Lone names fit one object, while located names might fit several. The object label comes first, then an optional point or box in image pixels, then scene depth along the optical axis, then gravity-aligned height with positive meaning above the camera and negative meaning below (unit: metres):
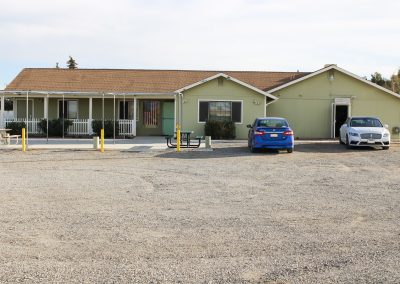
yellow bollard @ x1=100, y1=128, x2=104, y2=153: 19.80 -0.85
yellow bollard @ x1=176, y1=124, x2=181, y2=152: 20.44 -0.77
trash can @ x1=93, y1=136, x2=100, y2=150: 20.92 -0.83
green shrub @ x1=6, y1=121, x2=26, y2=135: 28.39 -0.22
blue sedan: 19.50 -0.56
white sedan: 21.19 -0.47
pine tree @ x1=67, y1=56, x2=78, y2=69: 78.12 +9.22
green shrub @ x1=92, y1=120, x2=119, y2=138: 28.17 -0.25
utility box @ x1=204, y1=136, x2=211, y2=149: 21.50 -0.81
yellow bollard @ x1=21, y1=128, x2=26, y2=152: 19.79 -0.85
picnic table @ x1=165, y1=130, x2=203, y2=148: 21.97 -0.96
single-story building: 27.86 +1.26
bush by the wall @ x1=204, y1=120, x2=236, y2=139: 27.44 -0.27
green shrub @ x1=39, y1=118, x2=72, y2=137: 28.55 -0.21
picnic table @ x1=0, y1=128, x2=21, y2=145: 22.39 -0.71
